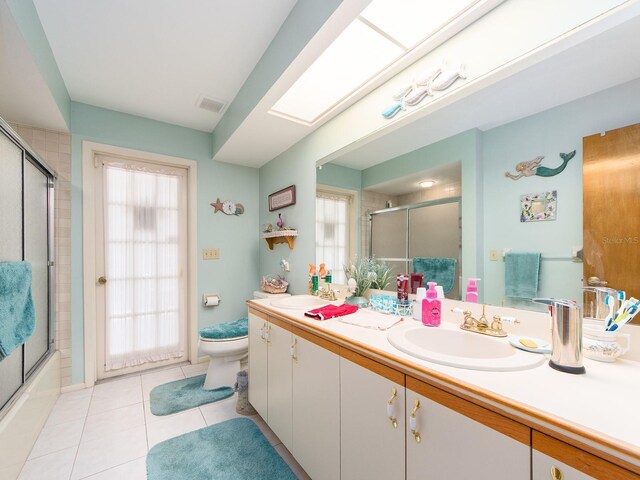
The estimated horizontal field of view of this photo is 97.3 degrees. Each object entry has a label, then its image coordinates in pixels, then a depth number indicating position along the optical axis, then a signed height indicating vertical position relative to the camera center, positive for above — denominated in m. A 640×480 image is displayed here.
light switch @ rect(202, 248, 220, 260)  2.85 -0.14
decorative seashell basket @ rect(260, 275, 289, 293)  2.57 -0.42
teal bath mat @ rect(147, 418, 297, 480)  1.44 -1.20
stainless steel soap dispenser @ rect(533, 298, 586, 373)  0.76 -0.27
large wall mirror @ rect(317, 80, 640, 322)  0.89 +0.20
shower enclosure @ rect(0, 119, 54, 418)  1.48 +0.04
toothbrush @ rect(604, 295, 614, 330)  0.84 -0.23
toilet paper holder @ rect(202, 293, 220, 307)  2.81 -0.60
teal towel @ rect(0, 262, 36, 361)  1.25 -0.33
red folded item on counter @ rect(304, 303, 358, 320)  1.43 -0.39
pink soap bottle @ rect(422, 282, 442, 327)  1.24 -0.32
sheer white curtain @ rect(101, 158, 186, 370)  2.53 -0.20
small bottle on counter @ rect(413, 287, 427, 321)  1.34 -0.31
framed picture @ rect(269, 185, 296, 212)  2.47 +0.39
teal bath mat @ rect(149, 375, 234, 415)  2.05 -1.22
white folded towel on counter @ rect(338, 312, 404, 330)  1.27 -0.39
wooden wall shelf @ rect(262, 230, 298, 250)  2.45 +0.02
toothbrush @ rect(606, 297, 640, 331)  0.78 -0.21
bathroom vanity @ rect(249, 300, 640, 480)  0.56 -0.46
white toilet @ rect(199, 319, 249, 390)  2.21 -0.90
